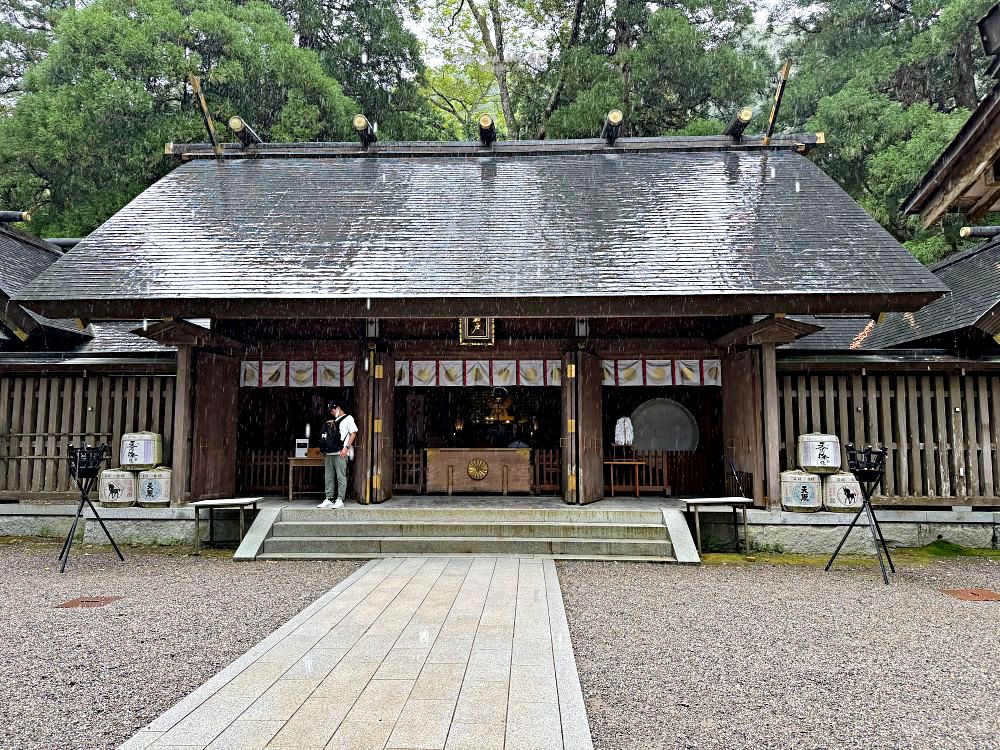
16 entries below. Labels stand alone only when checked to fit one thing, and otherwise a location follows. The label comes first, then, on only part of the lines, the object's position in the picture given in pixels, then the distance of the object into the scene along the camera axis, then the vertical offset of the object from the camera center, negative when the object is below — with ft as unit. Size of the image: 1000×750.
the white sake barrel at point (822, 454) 29.53 -1.14
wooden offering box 37.09 -2.35
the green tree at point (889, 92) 54.39 +33.49
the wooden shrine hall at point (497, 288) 29.25 +6.37
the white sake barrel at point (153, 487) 30.76 -2.75
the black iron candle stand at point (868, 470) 23.98 -1.54
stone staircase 27.73 -4.64
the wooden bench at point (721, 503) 28.27 -3.23
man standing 31.53 -0.84
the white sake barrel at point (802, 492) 29.48 -2.88
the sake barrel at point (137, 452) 30.89 -1.09
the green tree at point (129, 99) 55.21 +30.05
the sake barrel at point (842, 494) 29.53 -2.97
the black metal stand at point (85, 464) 26.21 -1.41
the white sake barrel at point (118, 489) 30.73 -2.84
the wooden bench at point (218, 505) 28.58 -3.39
